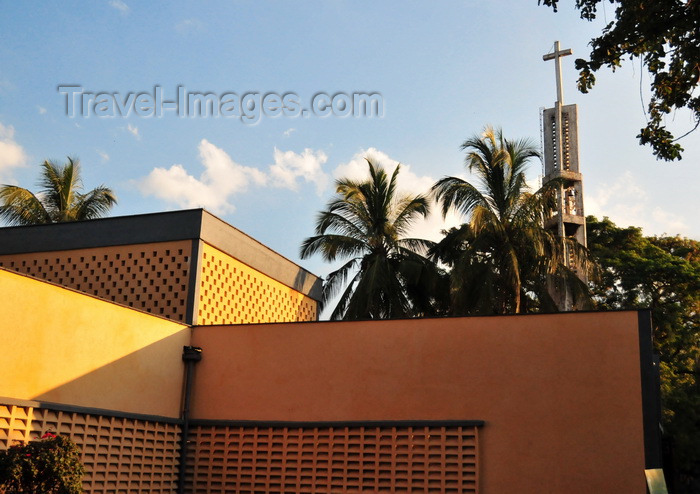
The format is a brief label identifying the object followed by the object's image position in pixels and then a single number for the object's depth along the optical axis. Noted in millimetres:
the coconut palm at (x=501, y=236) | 18094
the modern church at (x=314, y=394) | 8867
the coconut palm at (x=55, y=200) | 21438
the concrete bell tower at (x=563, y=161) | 22094
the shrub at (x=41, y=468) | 7133
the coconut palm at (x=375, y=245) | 19531
